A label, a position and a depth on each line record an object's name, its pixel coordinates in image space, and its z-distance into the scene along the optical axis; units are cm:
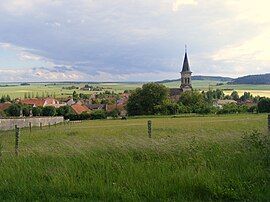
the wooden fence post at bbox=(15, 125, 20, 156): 1127
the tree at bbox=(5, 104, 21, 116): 11015
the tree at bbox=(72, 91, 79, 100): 18264
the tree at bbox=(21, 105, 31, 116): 10997
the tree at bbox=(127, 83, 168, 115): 10344
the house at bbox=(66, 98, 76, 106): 16012
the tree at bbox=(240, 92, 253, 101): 14388
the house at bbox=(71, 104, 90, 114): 11433
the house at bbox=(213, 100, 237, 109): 14060
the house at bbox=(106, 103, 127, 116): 11590
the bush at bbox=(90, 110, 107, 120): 9874
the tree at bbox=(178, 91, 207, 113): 10953
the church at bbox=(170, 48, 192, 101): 16238
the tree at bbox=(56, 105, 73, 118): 10940
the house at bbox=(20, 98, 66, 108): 13262
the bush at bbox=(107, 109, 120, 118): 10574
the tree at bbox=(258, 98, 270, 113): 9106
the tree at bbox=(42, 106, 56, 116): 10914
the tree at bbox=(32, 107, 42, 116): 11056
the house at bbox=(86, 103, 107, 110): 13769
